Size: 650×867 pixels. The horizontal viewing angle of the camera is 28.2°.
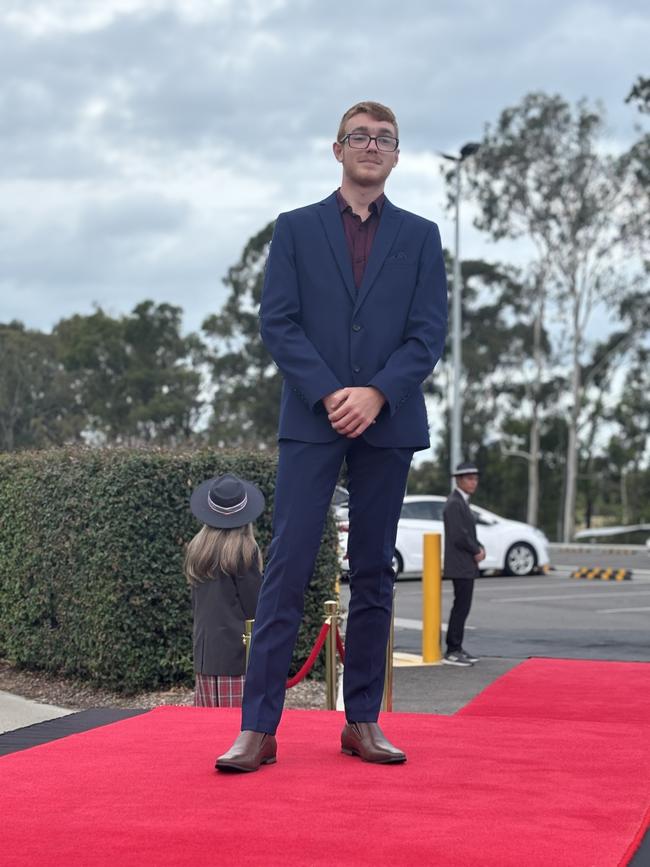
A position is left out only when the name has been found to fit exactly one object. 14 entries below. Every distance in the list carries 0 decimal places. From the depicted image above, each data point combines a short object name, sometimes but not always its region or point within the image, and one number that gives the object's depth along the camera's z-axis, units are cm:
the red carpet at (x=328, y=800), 301
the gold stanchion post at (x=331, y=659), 645
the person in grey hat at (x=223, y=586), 670
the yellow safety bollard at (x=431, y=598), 1124
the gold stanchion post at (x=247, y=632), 651
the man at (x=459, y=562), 1143
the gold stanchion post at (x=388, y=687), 668
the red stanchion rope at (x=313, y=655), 625
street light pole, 3216
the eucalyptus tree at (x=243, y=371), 5034
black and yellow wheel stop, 2320
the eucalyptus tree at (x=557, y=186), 4322
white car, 2180
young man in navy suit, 401
